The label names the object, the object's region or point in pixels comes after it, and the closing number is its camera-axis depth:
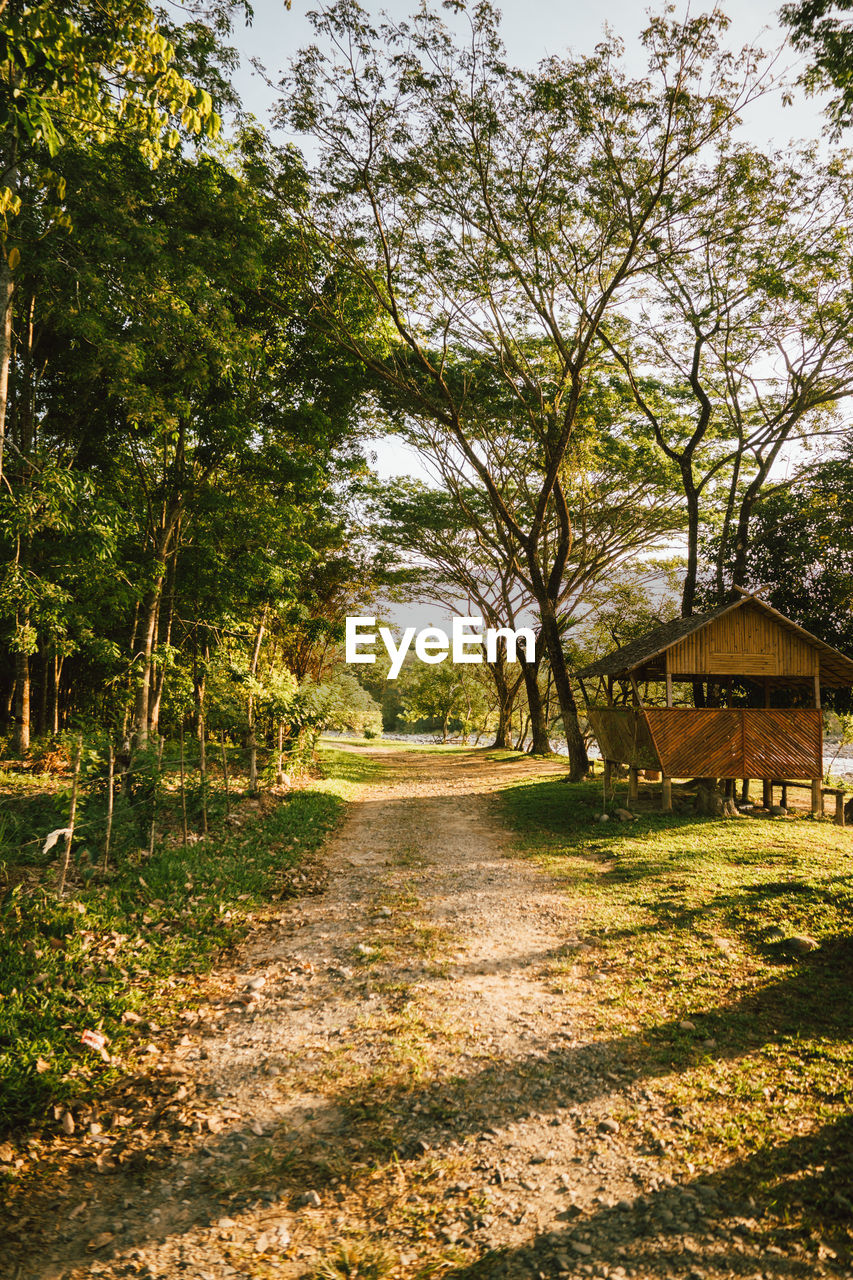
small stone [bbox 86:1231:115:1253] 2.77
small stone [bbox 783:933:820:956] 5.92
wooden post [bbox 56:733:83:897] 5.77
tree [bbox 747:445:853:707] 16.00
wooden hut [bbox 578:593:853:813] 13.00
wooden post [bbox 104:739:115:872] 6.91
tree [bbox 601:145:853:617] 13.62
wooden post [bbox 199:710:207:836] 9.26
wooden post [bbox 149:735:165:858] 7.77
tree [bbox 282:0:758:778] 12.23
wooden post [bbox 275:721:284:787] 14.28
